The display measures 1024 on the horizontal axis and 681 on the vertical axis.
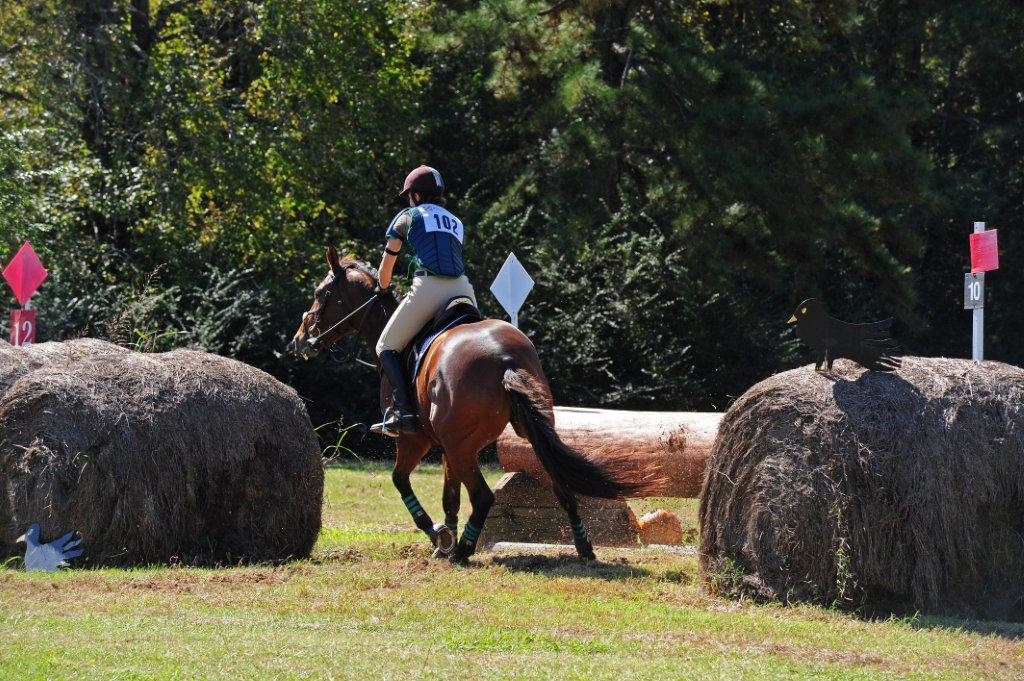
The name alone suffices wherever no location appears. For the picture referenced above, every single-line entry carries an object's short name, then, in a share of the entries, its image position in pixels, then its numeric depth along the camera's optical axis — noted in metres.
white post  25.42
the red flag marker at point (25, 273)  31.80
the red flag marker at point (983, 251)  25.29
